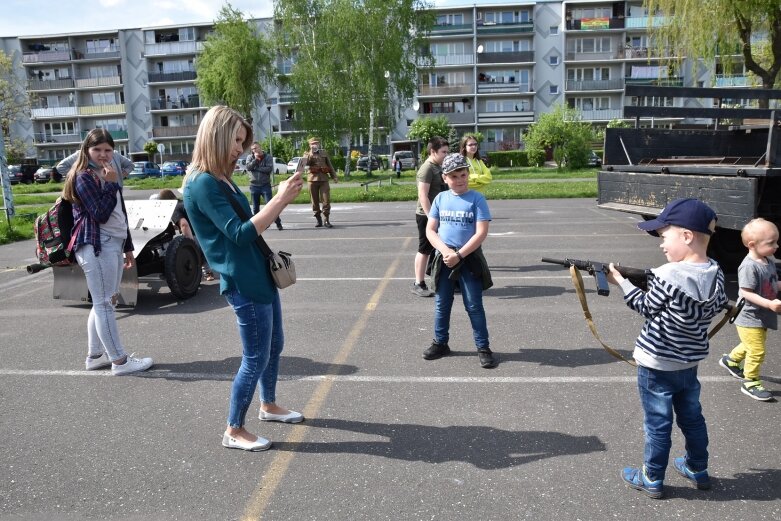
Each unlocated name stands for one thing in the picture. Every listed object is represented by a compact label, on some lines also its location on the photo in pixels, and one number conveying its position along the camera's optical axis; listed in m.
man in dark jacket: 12.85
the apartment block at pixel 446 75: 64.50
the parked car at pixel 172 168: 52.88
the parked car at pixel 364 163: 49.32
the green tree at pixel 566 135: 38.38
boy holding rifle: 2.74
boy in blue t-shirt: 4.86
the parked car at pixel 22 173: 48.59
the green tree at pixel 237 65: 46.47
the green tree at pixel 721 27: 17.94
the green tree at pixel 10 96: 35.16
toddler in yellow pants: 3.89
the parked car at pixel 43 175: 50.00
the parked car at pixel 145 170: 51.06
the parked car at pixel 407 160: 50.41
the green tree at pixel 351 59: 39.41
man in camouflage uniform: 12.66
